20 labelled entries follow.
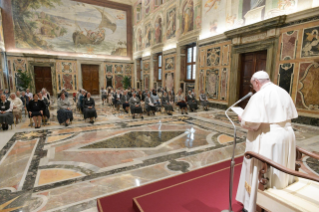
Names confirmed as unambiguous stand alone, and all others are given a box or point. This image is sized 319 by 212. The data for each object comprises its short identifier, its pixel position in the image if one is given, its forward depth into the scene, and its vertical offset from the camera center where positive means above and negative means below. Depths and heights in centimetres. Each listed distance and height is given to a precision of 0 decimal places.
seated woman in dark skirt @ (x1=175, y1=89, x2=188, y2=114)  870 -93
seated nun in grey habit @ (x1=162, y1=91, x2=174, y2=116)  858 -106
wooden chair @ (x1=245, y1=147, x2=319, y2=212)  145 -101
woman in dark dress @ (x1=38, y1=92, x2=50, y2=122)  632 -108
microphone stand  168 -94
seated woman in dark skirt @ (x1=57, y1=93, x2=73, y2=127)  646 -107
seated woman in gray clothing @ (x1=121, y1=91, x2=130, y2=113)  886 -99
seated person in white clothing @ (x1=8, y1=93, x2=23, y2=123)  653 -92
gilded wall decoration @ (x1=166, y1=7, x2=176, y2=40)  1297 +445
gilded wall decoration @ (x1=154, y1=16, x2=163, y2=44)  1469 +443
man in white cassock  170 -48
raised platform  211 -148
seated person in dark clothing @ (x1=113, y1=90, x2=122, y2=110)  958 -93
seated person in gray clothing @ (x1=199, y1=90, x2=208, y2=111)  966 -90
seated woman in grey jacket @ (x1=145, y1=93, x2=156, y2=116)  806 -103
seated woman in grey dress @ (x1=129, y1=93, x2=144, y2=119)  771 -104
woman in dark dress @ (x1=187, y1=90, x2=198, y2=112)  921 -101
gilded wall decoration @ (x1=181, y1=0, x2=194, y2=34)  1130 +438
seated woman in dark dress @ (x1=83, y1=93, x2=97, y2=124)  689 -104
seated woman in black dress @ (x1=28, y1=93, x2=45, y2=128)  611 -99
